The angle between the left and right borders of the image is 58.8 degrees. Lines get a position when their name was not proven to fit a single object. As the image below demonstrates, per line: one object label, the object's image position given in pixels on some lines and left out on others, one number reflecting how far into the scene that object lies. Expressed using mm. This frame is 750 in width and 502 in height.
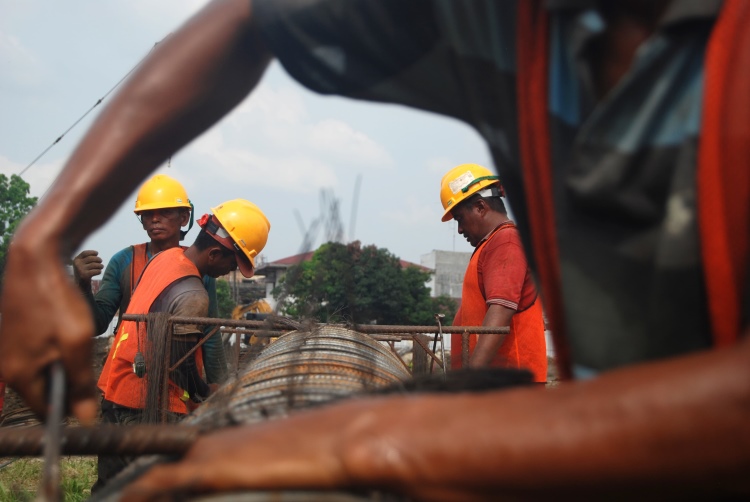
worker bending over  4738
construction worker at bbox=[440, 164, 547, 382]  4934
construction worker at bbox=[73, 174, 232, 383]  5668
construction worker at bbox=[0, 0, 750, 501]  689
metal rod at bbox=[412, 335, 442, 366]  4479
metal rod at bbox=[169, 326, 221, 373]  4512
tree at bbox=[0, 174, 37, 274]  41438
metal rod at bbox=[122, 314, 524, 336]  4590
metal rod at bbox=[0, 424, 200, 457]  1006
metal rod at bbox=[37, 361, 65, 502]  900
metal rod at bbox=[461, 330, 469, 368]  4617
